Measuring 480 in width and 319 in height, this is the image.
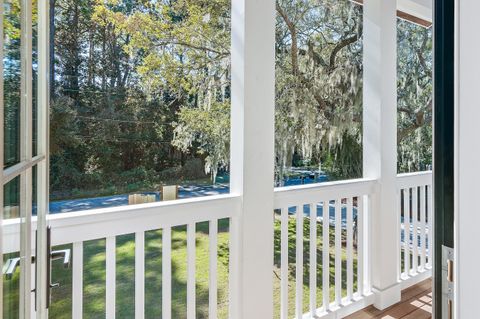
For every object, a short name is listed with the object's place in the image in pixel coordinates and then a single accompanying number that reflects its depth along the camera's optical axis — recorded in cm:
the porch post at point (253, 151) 194
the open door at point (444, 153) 59
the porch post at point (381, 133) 276
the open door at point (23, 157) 55
